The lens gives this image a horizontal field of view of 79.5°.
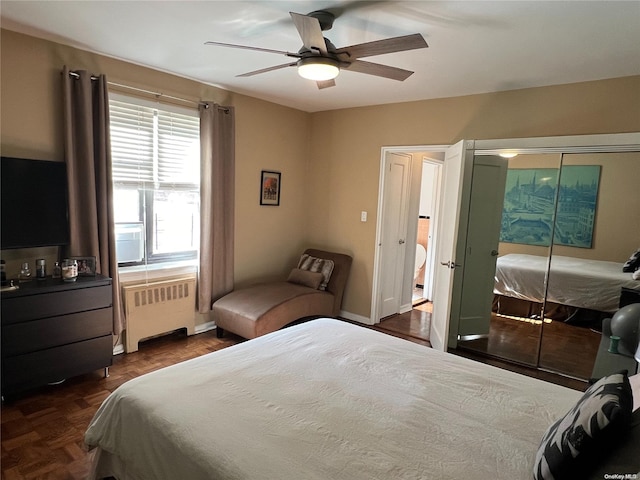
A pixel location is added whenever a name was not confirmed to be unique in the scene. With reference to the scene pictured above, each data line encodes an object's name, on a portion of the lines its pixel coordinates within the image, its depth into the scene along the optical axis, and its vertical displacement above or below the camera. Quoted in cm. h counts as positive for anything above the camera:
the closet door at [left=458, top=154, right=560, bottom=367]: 334 -44
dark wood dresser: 248 -99
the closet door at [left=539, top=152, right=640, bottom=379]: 303 -31
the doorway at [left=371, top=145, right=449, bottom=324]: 444 -27
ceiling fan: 183 +80
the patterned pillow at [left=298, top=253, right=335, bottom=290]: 439 -77
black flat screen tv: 255 -11
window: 331 +11
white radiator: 344 -108
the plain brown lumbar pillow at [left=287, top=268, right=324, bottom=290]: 431 -89
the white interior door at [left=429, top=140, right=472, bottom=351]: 339 -32
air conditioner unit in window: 339 -45
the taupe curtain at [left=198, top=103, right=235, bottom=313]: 381 -6
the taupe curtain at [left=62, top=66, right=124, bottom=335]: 290 +17
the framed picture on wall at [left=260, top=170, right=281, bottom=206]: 449 +12
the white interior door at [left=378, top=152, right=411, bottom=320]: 448 -33
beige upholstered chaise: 359 -104
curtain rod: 291 +88
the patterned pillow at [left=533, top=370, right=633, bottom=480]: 108 -64
